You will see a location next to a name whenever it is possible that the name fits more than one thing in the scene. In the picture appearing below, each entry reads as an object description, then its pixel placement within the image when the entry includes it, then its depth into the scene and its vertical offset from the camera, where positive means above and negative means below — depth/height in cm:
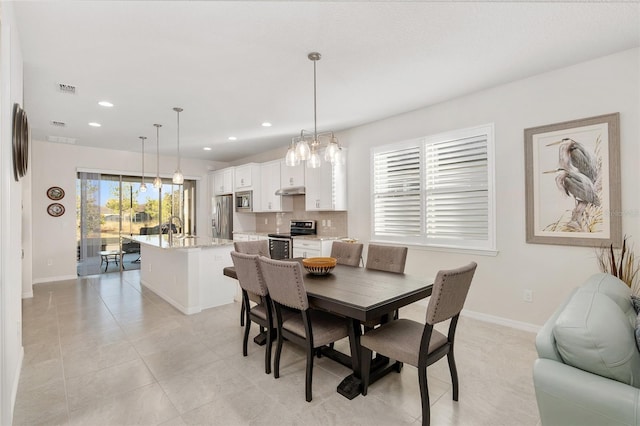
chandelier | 266 +54
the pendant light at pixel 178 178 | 420 +51
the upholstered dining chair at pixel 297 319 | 204 -81
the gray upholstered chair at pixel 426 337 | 177 -82
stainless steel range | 539 -44
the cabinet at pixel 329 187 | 503 +45
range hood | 570 +44
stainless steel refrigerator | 717 -6
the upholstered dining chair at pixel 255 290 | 240 -61
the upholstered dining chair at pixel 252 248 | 344 -38
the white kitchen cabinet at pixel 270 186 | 621 +58
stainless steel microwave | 668 +30
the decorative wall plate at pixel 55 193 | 574 +45
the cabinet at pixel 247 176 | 659 +83
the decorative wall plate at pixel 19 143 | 214 +55
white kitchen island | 392 -79
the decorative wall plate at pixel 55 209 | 575 +14
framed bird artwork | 277 +27
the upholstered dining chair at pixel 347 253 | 326 -43
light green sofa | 118 -67
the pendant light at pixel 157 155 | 478 +130
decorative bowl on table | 268 -46
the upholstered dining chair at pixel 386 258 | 295 -45
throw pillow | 174 -54
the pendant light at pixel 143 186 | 542 +53
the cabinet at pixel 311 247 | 482 -54
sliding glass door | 621 +1
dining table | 189 -55
